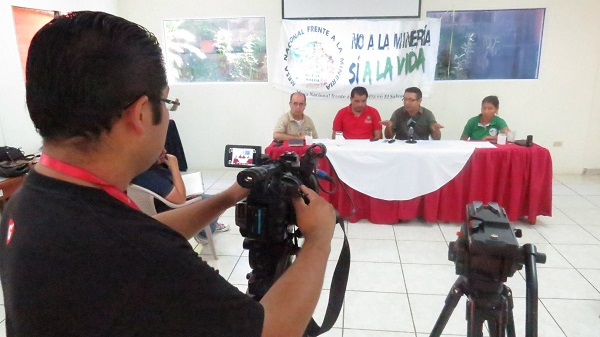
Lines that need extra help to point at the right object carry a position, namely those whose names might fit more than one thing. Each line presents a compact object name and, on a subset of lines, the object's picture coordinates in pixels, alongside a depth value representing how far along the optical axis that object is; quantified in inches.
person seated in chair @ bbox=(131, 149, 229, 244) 81.9
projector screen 169.5
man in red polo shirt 152.1
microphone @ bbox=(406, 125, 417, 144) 129.5
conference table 117.3
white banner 171.3
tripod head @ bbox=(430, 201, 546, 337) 30.8
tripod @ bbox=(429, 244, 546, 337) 31.2
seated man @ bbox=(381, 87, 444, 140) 145.5
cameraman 18.5
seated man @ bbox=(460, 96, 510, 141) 139.9
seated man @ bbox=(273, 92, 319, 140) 147.8
